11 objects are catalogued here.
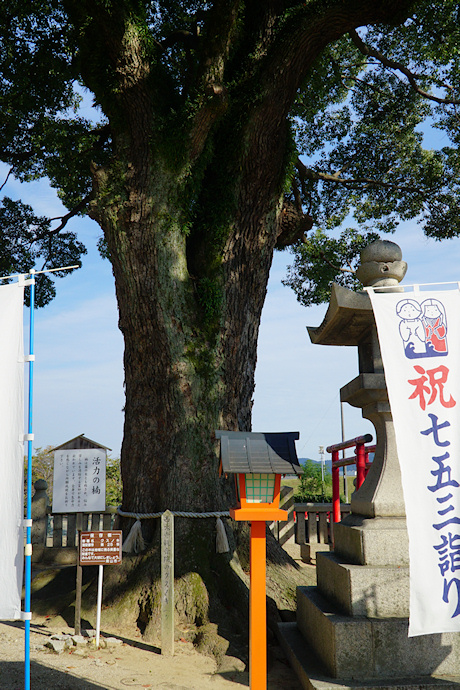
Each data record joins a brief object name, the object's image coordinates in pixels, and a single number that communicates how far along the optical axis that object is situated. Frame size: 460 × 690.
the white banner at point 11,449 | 4.36
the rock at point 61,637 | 6.15
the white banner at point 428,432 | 3.98
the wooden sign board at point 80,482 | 7.86
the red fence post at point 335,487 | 8.98
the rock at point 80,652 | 5.81
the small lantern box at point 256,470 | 4.64
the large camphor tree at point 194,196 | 7.28
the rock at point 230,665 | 5.70
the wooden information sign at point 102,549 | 6.45
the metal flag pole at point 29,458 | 4.31
